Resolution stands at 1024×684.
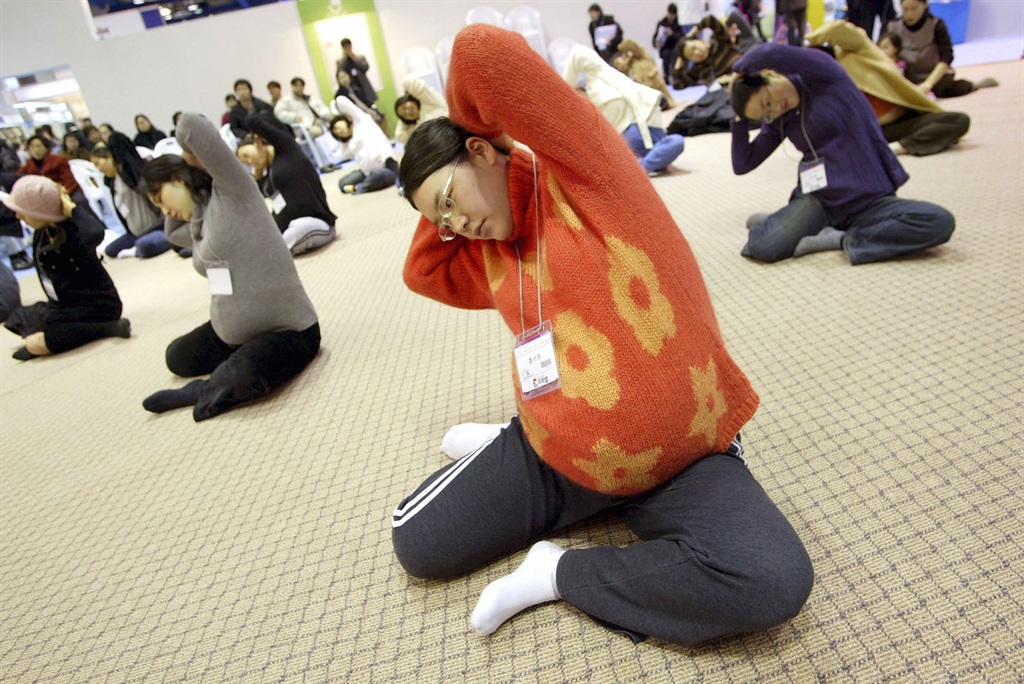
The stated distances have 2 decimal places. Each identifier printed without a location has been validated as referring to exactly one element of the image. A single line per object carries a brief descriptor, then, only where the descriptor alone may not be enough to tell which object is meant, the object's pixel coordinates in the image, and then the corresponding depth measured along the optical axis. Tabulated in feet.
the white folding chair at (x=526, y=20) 26.30
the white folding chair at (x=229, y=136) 20.07
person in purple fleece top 5.83
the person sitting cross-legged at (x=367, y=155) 15.98
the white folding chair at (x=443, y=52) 25.41
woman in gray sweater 5.75
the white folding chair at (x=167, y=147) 16.57
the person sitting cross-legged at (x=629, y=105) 10.87
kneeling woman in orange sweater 2.45
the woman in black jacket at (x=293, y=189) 10.17
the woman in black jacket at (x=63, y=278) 7.61
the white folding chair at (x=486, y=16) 25.39
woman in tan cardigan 8.39
